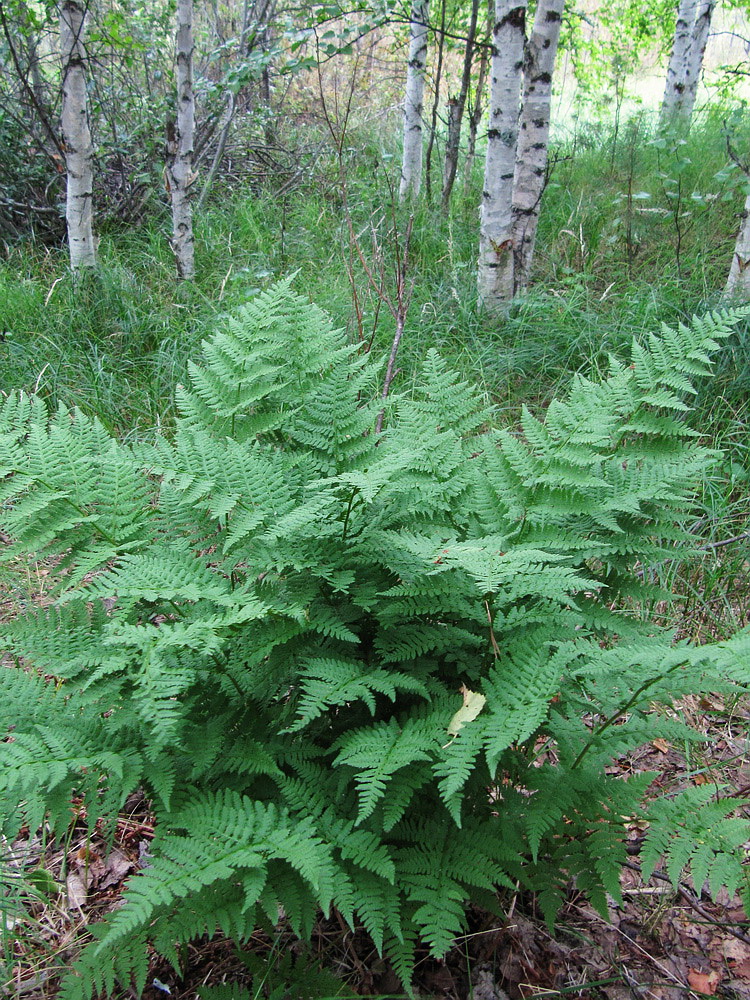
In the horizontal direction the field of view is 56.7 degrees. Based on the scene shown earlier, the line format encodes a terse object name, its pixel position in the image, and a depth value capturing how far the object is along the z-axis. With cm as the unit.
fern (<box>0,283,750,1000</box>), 131
